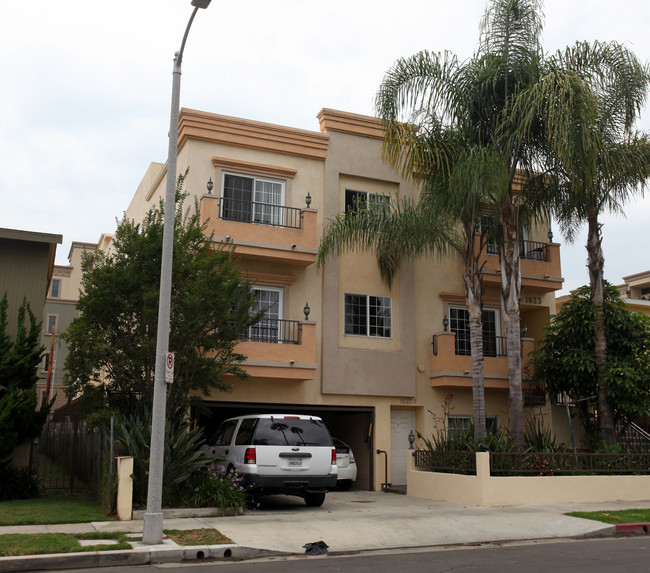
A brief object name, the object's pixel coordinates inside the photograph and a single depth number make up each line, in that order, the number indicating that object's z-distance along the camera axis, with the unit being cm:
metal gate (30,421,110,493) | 1462
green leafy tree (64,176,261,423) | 1410
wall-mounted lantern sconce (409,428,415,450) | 1770
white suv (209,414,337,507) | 1313
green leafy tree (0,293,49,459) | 1374
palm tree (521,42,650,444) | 1577
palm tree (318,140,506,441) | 1617
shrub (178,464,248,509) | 1296
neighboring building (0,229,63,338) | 1580
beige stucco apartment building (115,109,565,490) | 1858
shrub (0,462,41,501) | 1428
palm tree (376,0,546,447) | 1733
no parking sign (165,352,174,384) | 1016
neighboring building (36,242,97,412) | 3500
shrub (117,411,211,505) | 1293
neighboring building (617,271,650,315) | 4503
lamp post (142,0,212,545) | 985
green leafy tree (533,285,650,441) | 1827
